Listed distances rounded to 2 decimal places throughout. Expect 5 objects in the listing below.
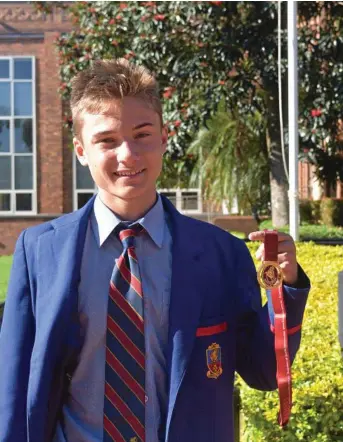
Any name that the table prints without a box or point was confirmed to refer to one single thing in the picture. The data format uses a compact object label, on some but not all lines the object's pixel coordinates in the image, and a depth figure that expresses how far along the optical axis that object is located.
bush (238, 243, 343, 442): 3.25
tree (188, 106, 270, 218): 16.97
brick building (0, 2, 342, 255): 24.91
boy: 1.85
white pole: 9.58
